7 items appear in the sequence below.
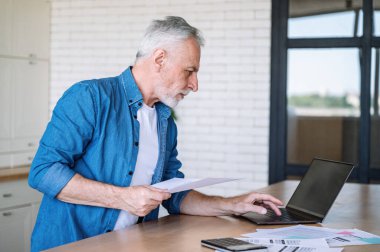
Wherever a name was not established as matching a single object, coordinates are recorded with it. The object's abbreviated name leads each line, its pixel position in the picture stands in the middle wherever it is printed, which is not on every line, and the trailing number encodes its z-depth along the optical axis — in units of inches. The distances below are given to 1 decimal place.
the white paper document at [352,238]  92.5
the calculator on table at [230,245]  82.9
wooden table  87.4
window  235.5
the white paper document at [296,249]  85.7
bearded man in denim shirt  95.9
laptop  108.9
